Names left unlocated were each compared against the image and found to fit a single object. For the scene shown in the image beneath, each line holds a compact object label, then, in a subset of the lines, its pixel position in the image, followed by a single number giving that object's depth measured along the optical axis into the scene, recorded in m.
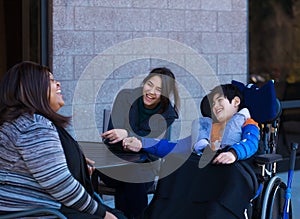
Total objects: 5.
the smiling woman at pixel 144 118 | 6.94
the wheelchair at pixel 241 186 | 5.43
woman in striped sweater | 4.29
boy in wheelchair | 5.65
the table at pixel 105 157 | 5.64
